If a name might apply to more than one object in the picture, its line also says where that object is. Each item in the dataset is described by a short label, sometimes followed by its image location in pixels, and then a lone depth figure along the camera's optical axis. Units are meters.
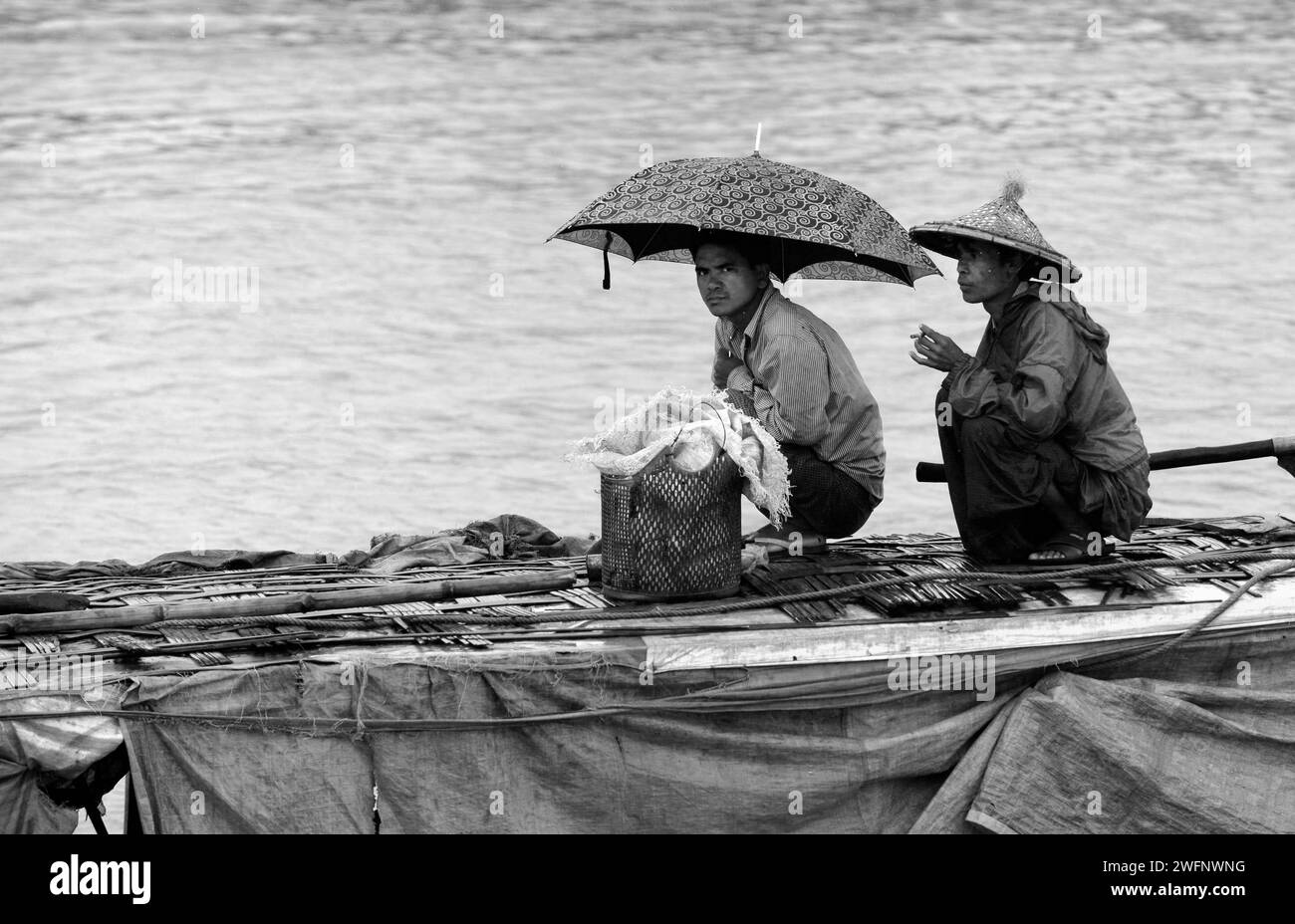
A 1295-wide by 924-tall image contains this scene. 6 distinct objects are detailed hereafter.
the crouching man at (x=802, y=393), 8.66
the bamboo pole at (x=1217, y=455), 9.30
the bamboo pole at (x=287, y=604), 7.57
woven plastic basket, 8.12
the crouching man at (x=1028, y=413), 8.48
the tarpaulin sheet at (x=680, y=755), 7.16
